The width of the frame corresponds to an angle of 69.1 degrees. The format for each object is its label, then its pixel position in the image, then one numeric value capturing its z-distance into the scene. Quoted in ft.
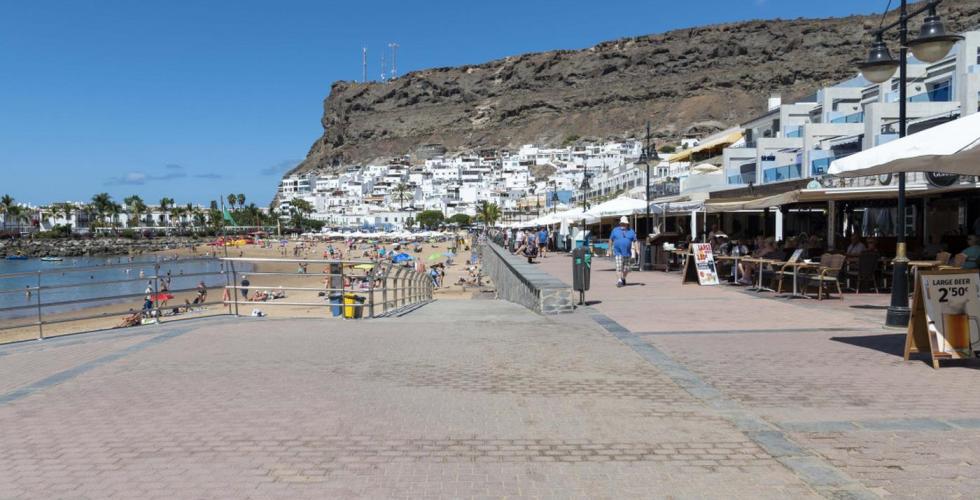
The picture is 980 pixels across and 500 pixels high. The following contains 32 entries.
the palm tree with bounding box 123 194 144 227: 500.74
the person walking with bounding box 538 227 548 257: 108.88
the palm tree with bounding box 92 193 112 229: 455.22
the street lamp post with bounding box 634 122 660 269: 68.54
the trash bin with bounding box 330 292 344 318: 44.40
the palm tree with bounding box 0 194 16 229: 459.60
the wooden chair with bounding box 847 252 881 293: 42.83
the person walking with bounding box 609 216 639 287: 51.91
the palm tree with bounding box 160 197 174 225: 519.56
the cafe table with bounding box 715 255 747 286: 50.85
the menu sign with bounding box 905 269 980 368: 21.77
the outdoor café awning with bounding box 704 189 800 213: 47.11
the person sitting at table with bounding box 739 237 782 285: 49.57
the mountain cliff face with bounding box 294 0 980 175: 460.75
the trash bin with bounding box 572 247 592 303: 38.06
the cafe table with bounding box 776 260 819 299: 41.56
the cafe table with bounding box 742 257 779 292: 46.06
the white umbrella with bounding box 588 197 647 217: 74.64
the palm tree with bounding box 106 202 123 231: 462.60
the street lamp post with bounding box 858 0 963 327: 26.02
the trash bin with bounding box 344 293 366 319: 43.19
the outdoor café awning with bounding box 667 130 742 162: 157.69
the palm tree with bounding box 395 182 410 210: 515.99
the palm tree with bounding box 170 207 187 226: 505.66
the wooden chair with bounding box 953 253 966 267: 31.42
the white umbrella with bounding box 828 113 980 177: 20.85
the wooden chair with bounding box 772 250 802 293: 44.07
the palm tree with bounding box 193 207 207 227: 515.50
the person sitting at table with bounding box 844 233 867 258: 44.68
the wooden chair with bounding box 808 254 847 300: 40.43
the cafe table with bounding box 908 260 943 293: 33.32
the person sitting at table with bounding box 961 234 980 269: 34.84
